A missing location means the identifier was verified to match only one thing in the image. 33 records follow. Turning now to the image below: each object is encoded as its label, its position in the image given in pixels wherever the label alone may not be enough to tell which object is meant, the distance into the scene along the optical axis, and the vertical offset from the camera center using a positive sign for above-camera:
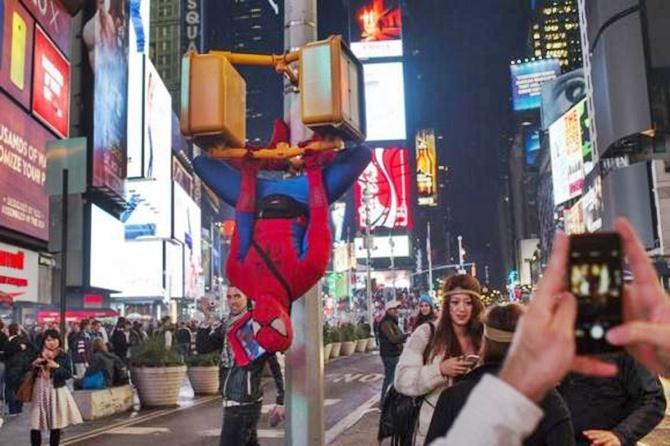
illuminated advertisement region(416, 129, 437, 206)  117.94 +24.22
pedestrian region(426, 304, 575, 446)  2.85 -0.28
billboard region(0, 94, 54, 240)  25.70 +5.75
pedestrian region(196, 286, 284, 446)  5.86 -0.55
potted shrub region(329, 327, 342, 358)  30.64 -0.65
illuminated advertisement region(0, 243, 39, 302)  26.53 +2.33
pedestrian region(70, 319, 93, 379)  19.56 -0.32
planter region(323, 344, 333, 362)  29.13 -0.90
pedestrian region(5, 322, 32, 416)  15.20 -0.51
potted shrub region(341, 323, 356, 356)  32.62 -0.61
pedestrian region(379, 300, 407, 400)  12.80 -0.33
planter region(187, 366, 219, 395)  18.17 -1.14
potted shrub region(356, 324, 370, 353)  35.84 -0.61
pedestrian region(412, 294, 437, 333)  11.90 +0.19
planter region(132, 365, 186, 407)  16.00 -1.08
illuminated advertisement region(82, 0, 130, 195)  39.44 +13.25
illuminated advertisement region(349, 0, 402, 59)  96.12 +38.07
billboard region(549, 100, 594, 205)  74.56 +16.55
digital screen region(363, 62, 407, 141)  88.25 +25.27
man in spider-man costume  4.14 +0.51
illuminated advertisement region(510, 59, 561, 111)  125.25 +39.18
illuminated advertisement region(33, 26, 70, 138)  29.38 +9.92
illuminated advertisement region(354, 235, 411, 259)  98.38 +9.87
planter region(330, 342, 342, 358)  30.49 -0.94
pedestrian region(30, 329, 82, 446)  10.04 -0.78
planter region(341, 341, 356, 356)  32.50 -0.95
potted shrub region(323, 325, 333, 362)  29.19 -0.65
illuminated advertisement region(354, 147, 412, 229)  87.56 +15.18
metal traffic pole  4.68 -0.25
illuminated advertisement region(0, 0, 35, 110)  26.16 +9.99
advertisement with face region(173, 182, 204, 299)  63.88 +8.68
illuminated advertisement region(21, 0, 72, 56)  29.69 +12.78
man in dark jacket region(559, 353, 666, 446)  4.50 -0.50
